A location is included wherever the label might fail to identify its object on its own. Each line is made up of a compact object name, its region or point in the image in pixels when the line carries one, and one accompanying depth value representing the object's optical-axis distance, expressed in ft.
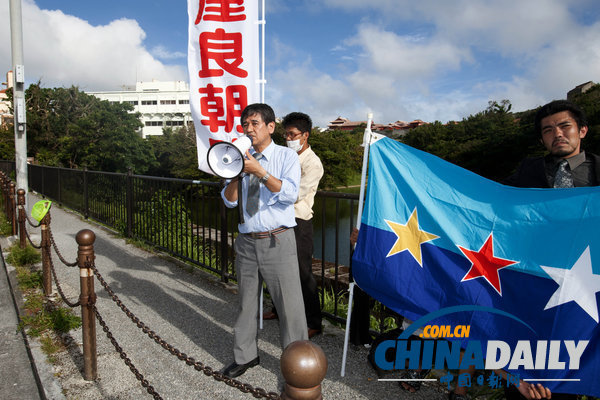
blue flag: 6.85
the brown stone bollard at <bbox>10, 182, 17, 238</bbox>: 24.15
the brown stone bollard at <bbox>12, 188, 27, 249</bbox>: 20.27
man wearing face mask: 12.07
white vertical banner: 13.69
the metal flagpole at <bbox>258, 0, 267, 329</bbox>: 13.93
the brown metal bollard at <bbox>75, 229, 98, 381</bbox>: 10.03
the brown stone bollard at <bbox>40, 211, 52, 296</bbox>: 14.65
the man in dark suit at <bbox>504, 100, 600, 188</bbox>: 7.57
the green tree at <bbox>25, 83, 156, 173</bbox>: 132.87
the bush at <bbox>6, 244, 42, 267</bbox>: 20.71
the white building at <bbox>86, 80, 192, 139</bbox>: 307.78
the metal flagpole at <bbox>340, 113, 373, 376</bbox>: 9.69
